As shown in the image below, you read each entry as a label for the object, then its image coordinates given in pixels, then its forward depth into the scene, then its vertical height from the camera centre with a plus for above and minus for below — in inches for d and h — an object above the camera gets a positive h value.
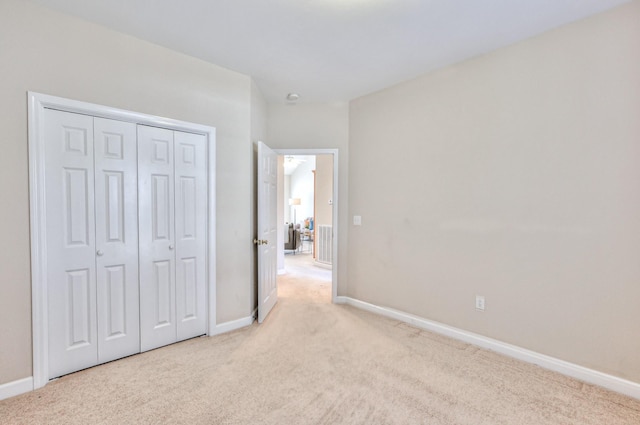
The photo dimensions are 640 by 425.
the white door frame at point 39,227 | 78.7 -4.6
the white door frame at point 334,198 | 153.0 +6.2
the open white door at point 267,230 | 124.7 -9.5
